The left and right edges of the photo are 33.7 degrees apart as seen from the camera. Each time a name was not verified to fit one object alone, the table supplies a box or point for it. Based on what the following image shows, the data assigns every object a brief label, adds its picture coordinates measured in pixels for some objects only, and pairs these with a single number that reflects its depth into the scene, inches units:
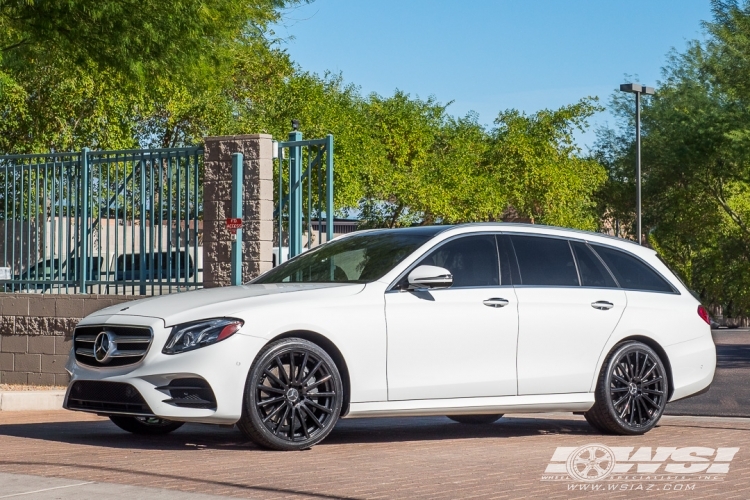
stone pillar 545.3
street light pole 1515.5
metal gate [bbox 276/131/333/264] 534.0
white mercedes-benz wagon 327.9
